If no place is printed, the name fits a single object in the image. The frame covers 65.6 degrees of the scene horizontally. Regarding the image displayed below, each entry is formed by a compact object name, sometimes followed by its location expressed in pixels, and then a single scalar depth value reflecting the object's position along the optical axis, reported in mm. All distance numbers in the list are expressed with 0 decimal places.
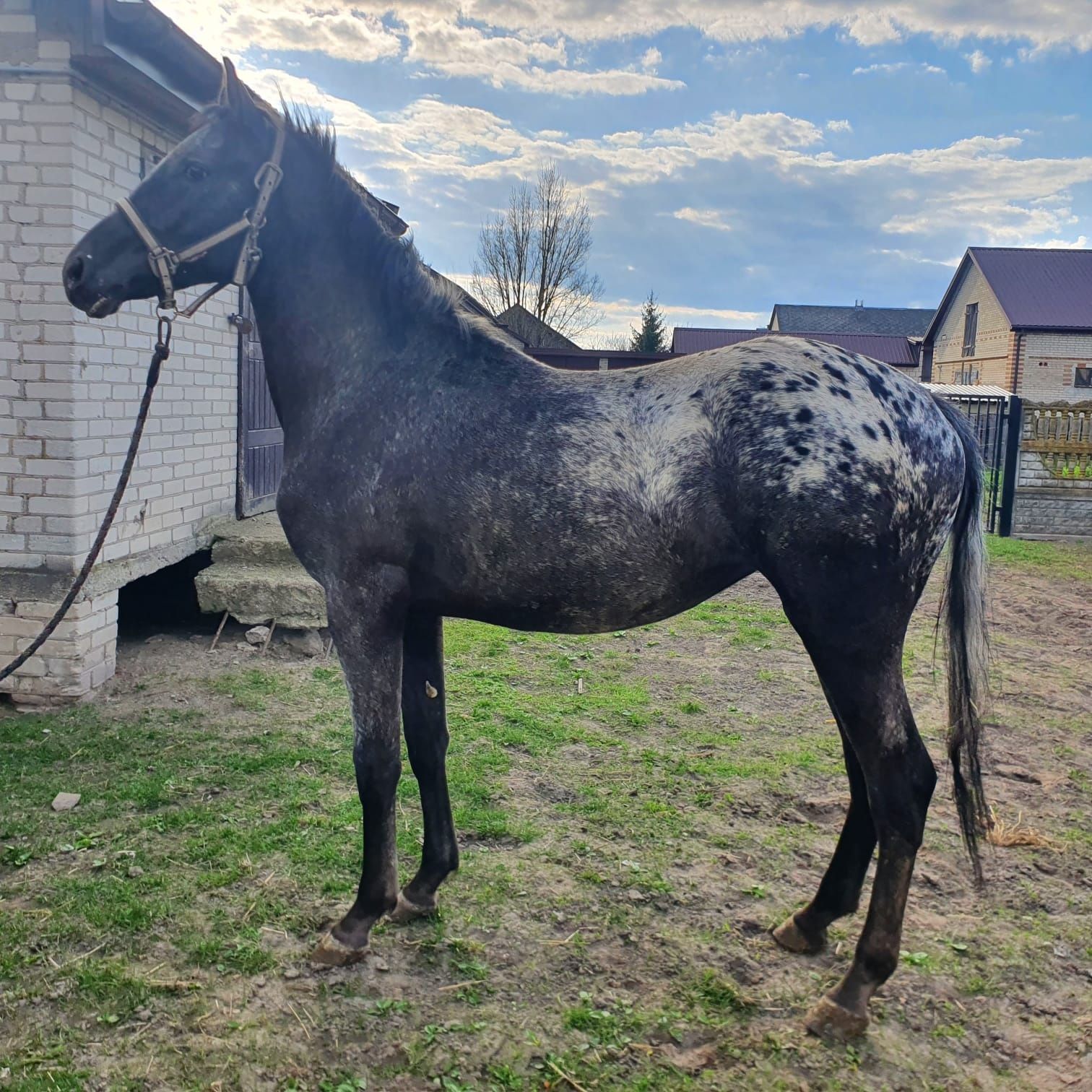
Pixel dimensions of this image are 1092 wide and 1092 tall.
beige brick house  25844
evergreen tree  45812
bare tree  35125
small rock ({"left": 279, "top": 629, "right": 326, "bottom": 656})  6082
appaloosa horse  2385
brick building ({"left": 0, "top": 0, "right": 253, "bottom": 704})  4602
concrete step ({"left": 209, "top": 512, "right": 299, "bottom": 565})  6445
